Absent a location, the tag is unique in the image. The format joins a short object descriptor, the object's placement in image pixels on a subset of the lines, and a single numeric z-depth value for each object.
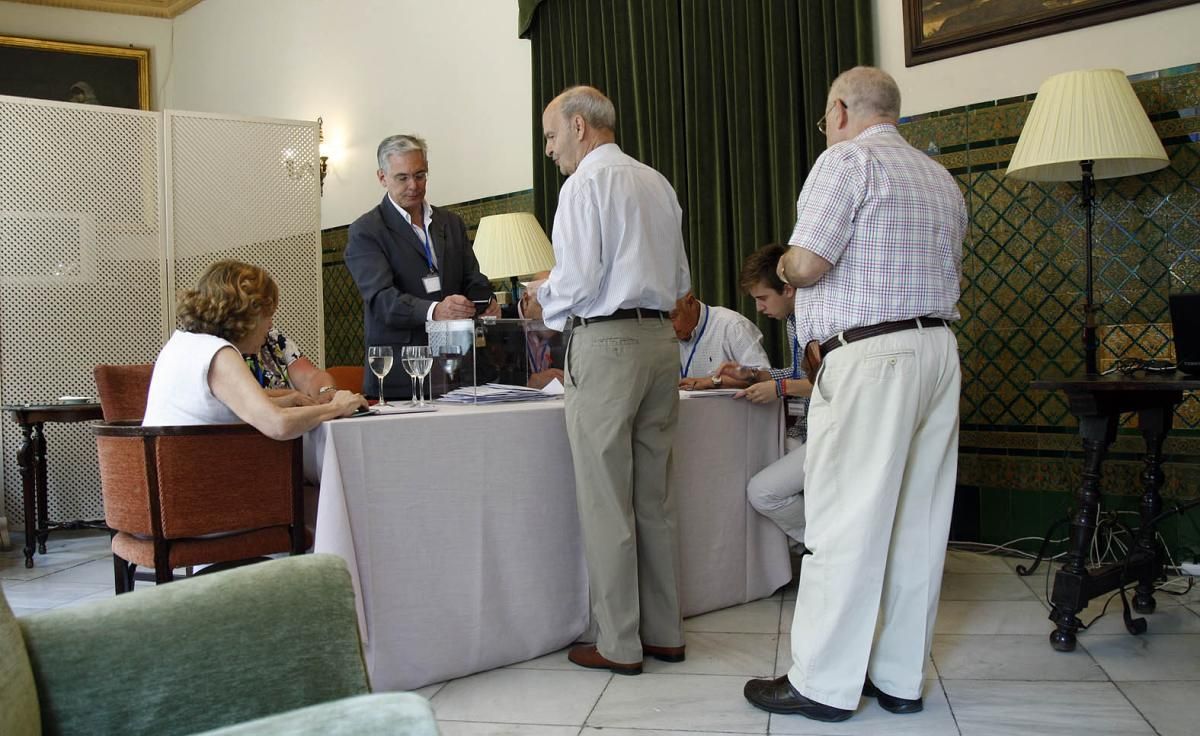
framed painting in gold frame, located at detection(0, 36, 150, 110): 8.91
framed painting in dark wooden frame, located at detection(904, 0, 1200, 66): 4.13
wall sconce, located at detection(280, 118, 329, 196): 6.04
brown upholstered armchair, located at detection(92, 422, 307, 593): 2.66
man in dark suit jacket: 3.88
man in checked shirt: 2.47
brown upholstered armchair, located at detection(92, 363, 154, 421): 4.16
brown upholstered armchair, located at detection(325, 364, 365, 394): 5.50
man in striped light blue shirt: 2.87
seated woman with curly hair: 2.66
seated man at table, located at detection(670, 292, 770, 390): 3.99
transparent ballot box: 3.34
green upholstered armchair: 1.23
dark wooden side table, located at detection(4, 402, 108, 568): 5.17
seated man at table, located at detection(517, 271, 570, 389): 3.49
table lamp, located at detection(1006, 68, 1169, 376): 3.75
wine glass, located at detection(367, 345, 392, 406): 3.09
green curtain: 4.87
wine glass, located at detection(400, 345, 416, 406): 3.11
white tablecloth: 2.71
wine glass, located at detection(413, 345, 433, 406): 3.11
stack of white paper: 3.23
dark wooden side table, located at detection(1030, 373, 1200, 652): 3.04
